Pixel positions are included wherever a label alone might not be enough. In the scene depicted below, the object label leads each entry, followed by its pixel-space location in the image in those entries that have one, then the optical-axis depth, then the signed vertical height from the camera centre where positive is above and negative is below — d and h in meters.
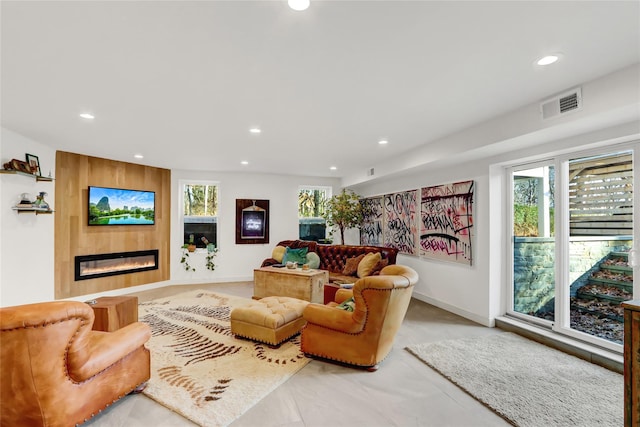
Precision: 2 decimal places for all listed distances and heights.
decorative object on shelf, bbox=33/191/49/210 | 4.04 +0.18
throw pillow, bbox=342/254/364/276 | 5.29 -0.88
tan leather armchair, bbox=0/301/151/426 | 1.63 -0.88
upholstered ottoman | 3.18 -1.15
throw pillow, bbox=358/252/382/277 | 4.92 -0.78
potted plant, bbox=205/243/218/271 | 6.55 -0.87
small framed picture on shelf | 4.06 +0.72
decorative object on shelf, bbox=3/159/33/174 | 3.65 +0.62
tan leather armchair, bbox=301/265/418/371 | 2.62 -0.97
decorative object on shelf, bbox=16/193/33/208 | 3.85 +0.18
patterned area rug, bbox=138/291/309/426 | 2.22 -1.38
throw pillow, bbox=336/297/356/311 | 2.89 -0.87
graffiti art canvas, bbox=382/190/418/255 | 5.44 -0.10
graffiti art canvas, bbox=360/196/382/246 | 6.52 -0.13
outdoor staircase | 2.91 -0.75
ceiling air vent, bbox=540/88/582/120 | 2.52 +0.97
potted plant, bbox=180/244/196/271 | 6.45 -0.91
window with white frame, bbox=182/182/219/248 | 6.59 +0.07
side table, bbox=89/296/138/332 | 3.17 -1.04
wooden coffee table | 4.66 -1.07
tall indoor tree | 6.74 +0.09
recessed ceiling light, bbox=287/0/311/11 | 1.55 +1.10
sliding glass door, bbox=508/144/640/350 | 2.94 -0.29
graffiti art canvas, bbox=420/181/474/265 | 4.30 -0.09
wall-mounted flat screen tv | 5.31 +0.18
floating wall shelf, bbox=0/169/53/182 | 3.59 +0.53
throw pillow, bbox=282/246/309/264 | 5.70 -0.76
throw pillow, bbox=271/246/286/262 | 6.00 -0.74
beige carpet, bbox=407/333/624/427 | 2.12 -1.39
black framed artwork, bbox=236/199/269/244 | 6.81 -0.11
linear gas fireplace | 5.17 -0.88
